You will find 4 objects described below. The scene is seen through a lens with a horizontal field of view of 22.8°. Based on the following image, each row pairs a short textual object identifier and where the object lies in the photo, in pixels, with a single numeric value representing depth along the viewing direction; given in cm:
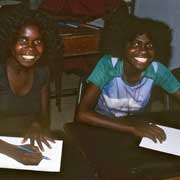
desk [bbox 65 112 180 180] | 129
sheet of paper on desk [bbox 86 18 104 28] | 320
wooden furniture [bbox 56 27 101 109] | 274
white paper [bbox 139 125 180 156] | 142
